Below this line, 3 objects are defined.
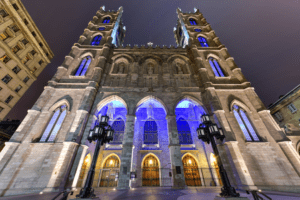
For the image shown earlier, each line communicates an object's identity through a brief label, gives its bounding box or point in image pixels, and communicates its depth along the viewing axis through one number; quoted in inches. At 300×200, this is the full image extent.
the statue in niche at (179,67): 668.1
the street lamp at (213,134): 212.8
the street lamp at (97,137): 212.8
